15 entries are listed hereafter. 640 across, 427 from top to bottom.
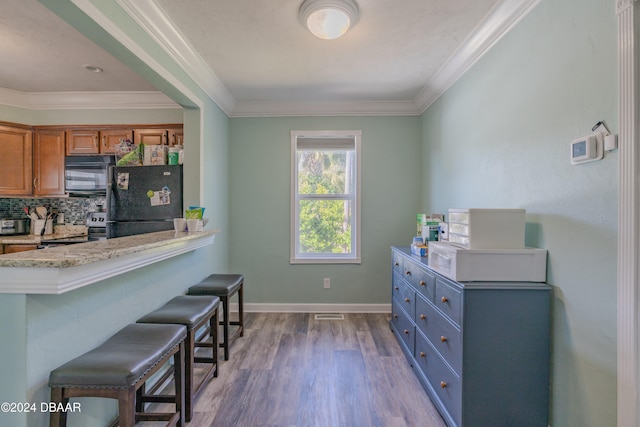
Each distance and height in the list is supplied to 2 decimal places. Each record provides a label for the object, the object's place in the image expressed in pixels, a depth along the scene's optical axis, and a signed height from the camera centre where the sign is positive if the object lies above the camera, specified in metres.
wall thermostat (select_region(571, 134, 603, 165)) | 1.26 +0.29
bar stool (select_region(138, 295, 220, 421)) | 1.80 -0.71
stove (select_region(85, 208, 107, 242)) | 3.38 -0.13
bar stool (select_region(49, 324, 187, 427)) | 1.21 -0.69
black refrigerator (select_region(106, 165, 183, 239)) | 2.64 +0.09
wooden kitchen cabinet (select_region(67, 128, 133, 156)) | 3.40 +0.84
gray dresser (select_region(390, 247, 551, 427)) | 1.52 -0.73
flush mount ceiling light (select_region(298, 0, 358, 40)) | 1.79 +1.26
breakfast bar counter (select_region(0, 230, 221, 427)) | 1.16 -0.47
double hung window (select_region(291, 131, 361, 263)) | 3.72 +0.14
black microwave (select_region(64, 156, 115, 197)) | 3.31 +0.44
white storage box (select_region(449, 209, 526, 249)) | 1.66 -0.08
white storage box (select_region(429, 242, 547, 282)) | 1.58 -0.28
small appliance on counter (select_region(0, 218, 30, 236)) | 3.47 -0.19
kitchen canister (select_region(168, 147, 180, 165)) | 2.89 +0.55
